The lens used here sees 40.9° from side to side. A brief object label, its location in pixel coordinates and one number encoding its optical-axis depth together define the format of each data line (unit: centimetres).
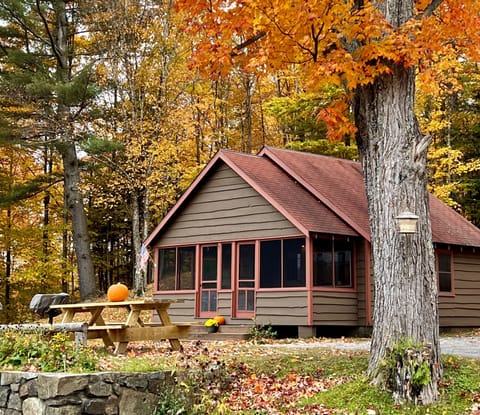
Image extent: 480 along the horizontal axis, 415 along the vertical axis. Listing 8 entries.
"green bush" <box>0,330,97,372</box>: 776
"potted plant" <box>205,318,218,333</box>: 1714
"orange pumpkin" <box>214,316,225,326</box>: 1740
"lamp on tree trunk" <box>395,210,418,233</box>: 778
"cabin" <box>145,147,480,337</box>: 1616
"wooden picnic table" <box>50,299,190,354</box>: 1006
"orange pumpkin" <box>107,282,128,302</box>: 1092
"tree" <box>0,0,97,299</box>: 2320
